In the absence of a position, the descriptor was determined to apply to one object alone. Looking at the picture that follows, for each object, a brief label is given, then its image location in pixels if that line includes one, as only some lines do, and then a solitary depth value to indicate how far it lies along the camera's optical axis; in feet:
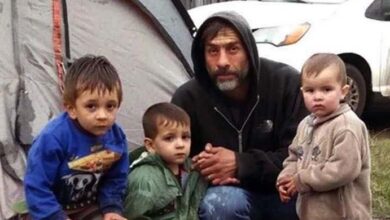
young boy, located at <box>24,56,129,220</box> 10.56
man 12.39
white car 25.09
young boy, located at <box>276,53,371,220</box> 10.78
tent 13.48
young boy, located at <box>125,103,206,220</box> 11.81
